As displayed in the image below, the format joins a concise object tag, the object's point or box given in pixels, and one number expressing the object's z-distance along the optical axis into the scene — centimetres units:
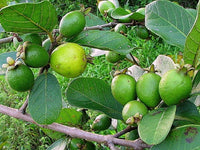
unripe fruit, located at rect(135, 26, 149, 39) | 65
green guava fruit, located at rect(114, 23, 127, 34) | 63
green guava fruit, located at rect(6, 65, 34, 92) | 47
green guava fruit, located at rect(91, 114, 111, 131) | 57
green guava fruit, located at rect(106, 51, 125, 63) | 60
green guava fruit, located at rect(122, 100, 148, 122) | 46
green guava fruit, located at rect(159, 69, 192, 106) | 44
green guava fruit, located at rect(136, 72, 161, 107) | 46
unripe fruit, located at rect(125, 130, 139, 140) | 52
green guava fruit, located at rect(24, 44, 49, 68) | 46
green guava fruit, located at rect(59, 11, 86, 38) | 48
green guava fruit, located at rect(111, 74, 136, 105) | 48
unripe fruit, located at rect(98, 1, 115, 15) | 70
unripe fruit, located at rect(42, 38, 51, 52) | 50
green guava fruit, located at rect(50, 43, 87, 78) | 46
